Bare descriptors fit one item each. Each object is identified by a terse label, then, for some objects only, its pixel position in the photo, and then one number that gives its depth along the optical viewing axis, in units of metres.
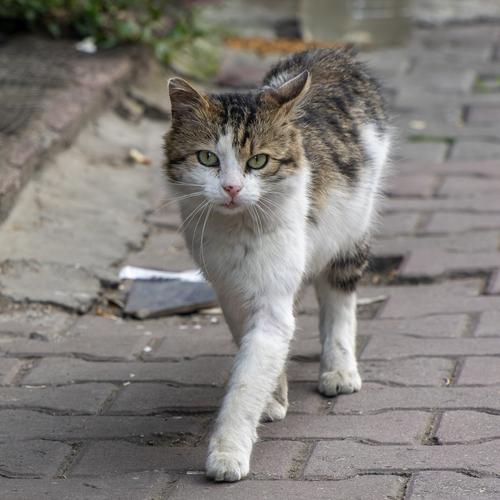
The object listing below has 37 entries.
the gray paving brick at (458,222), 11.43
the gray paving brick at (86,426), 7.71
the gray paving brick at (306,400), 8.04
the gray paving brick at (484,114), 14.76
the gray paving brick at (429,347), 8.71
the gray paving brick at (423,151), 13.67
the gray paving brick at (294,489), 6.60
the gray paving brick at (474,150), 13.53
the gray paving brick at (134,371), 8.65
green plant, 15.29
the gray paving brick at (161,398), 8.15
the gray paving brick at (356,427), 7.42
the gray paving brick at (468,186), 12.43
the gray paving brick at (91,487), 6.76
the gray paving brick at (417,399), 7.80
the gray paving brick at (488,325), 9.03
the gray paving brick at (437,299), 9.62
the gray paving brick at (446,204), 11.96
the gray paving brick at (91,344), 9.13
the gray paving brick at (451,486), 6.46
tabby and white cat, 7.16
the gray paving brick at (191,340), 9.12
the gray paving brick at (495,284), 9.91
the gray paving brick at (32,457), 7.16
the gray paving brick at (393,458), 6.87
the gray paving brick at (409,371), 8.30
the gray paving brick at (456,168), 13.04
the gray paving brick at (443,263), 10.44
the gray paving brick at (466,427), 7.26
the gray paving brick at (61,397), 8.19
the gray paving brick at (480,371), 8.16
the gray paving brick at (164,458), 7.11
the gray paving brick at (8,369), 8.68
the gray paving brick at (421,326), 9.16
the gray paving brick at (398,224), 11.54
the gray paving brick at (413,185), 12.62
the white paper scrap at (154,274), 10.70
